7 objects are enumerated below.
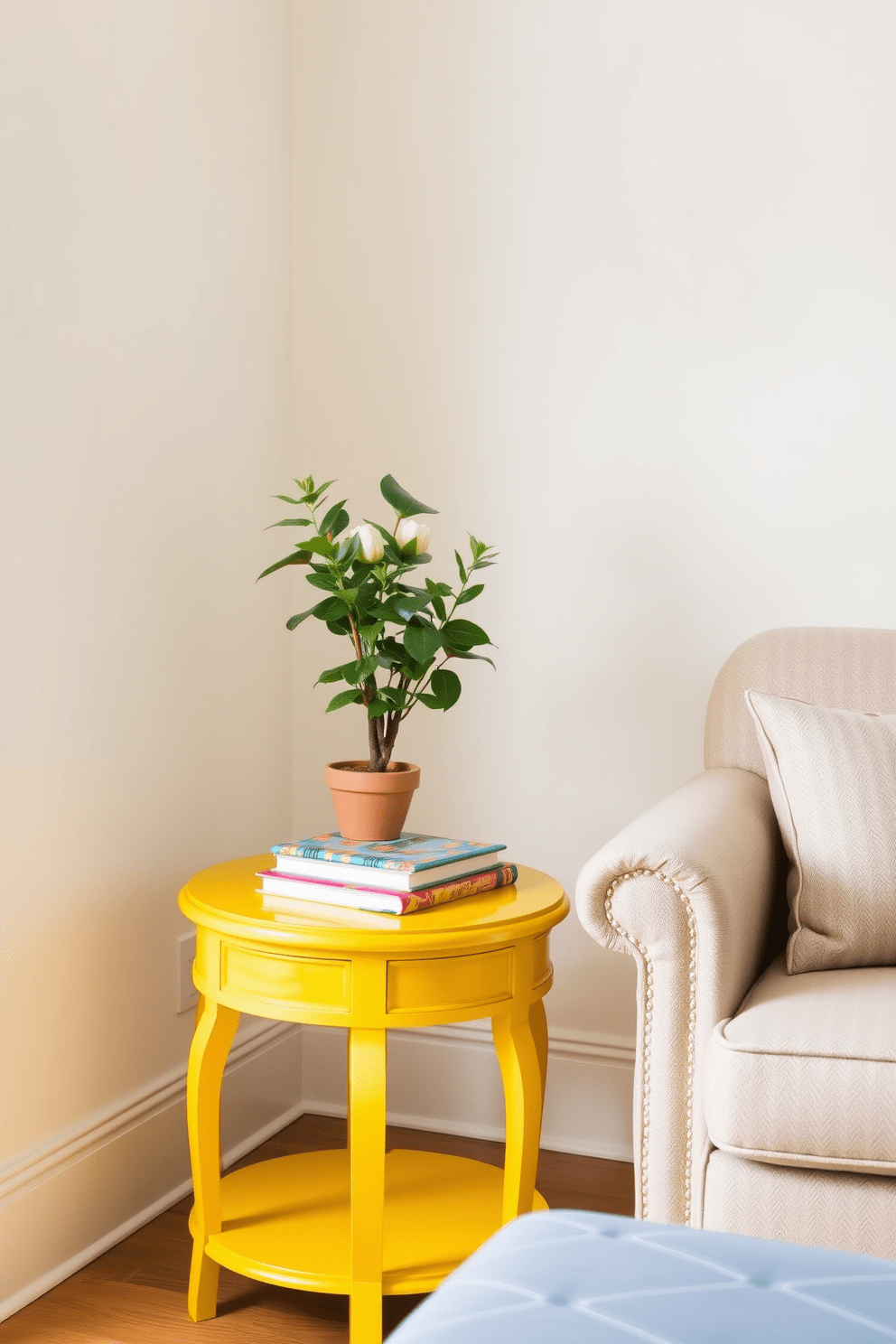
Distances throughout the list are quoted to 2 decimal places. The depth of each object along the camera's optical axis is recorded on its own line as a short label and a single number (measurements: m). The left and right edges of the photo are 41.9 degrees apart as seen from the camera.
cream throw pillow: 1.39
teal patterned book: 1.45
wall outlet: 1.82
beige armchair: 1.15
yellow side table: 1.37
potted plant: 1.55
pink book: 1.43
